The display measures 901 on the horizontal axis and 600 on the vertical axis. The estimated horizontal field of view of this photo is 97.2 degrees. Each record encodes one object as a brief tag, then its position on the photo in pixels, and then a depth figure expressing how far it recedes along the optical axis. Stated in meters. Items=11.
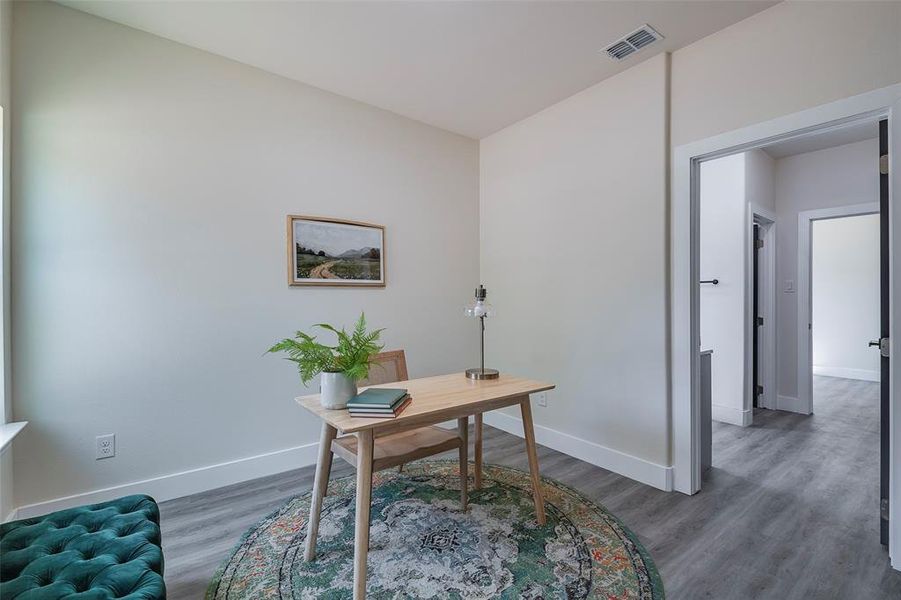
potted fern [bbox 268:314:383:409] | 1.67
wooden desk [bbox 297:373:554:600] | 1.51
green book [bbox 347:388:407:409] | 1.60
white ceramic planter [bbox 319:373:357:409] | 1.67
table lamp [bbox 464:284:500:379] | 2.26
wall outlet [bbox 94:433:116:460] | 2.23
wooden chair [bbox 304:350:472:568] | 1.79
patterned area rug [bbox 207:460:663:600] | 1.65
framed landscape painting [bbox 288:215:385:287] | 2.86
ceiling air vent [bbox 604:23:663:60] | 2.32
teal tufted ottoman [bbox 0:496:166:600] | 1.09
